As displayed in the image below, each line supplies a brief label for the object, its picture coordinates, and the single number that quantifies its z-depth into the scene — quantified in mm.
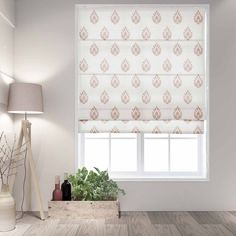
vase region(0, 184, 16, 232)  3209
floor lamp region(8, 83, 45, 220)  3602
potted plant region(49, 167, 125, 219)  3633
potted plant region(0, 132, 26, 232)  3217
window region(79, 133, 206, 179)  4215
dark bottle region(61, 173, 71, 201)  3748
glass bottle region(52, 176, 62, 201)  3715
